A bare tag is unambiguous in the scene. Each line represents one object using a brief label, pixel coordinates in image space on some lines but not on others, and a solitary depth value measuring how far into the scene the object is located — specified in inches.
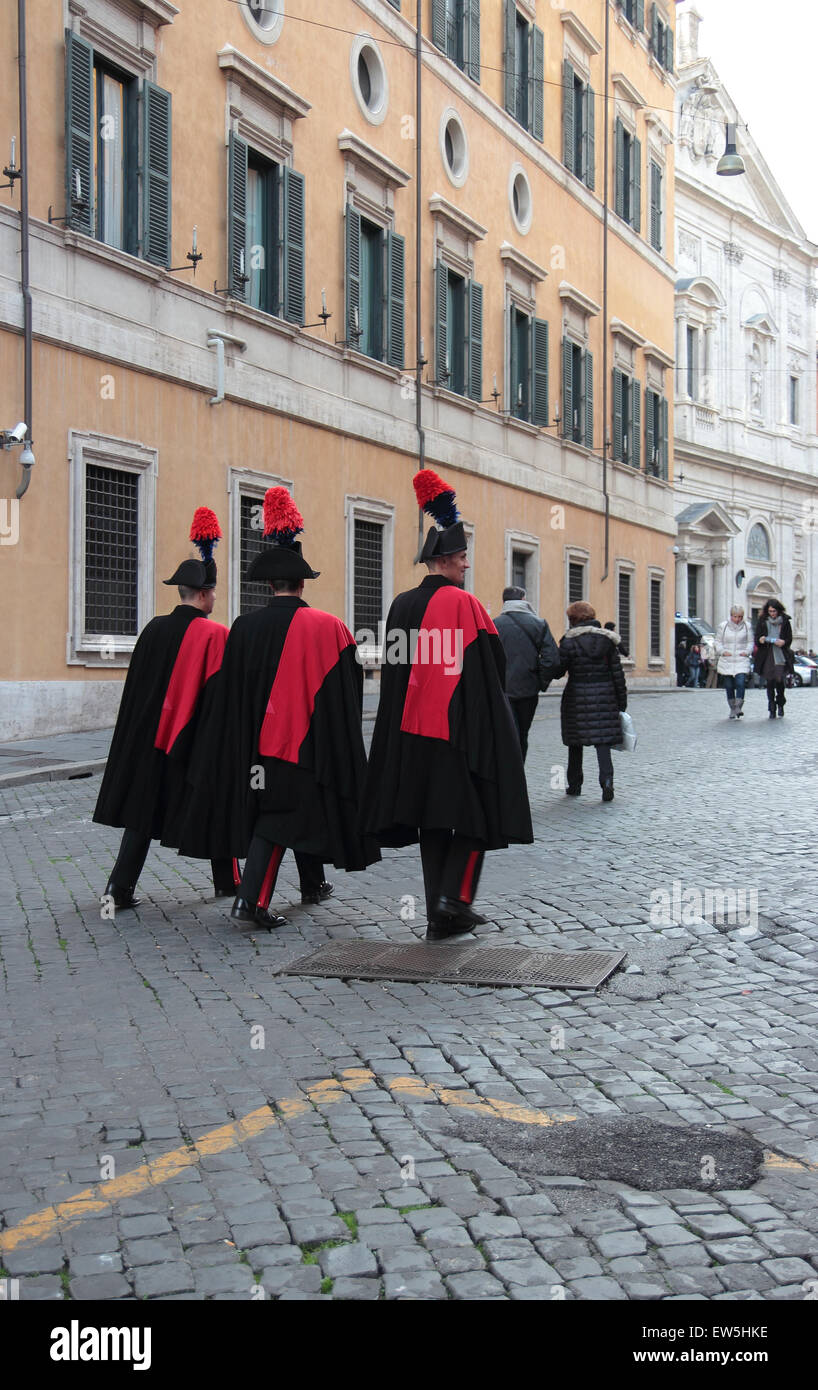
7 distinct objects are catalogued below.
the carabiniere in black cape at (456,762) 258.1
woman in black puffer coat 483.5
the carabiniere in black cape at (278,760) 270.7
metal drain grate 232.2
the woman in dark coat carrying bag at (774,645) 819.4
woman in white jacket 845.8
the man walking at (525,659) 487.2
